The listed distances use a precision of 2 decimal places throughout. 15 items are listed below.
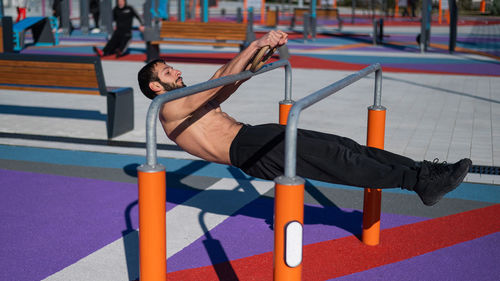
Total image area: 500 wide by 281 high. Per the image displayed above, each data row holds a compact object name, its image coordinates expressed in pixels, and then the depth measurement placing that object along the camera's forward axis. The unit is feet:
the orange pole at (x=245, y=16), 115.65
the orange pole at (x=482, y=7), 73.29
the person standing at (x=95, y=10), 86.89
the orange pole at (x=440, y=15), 117.45
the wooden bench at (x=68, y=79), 22.07
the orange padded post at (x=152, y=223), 7.72
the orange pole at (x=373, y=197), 12.77
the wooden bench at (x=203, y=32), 47.37
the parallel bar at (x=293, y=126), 7.37
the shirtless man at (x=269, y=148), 10.78
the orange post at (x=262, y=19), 100.93
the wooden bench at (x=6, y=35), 47.70
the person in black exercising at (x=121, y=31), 52.54
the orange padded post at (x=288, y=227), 7.46
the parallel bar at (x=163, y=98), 7.56
